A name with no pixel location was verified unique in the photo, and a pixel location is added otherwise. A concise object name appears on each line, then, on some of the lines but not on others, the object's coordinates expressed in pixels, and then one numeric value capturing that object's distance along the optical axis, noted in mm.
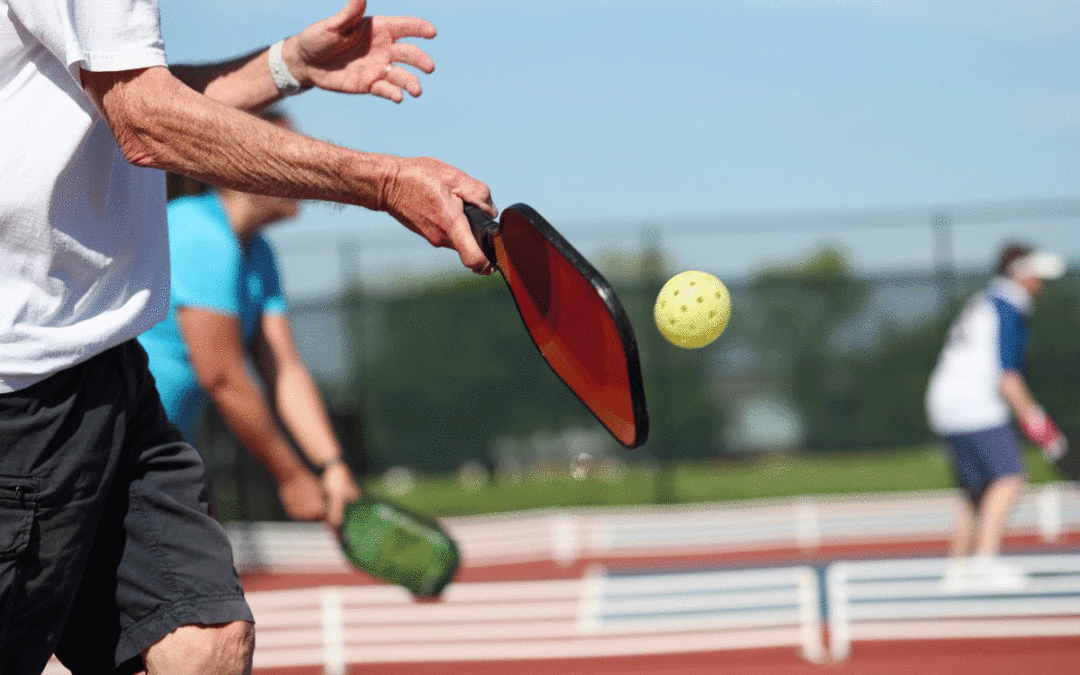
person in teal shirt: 6469
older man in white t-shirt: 3406
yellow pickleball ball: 5648
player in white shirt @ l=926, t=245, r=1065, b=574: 13820
